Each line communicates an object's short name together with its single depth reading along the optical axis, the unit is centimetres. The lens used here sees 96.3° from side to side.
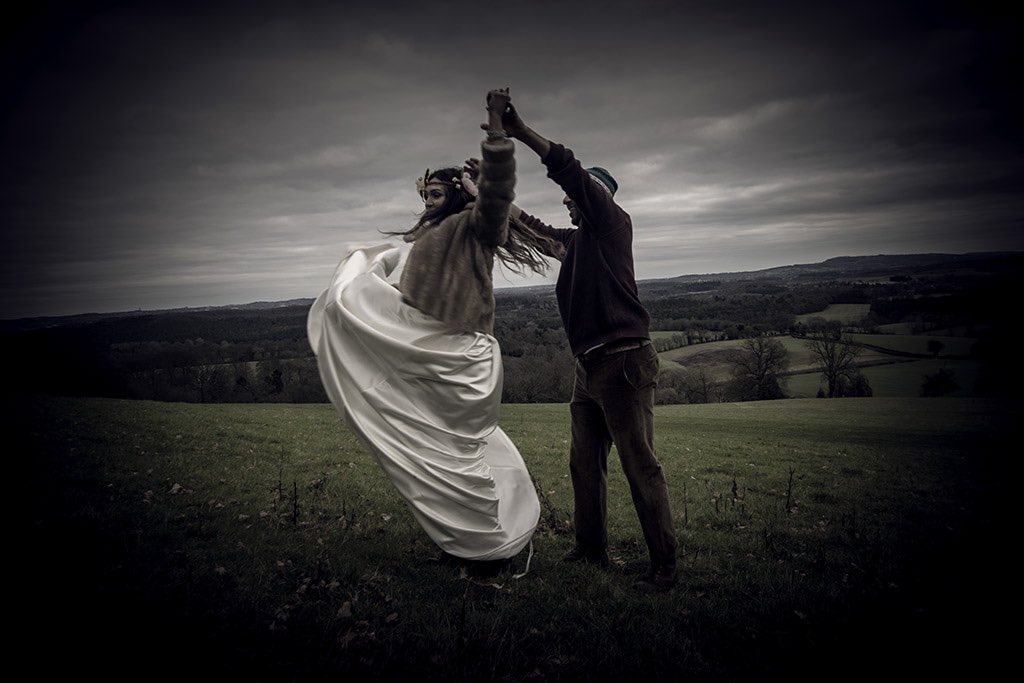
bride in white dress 338
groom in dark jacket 371
